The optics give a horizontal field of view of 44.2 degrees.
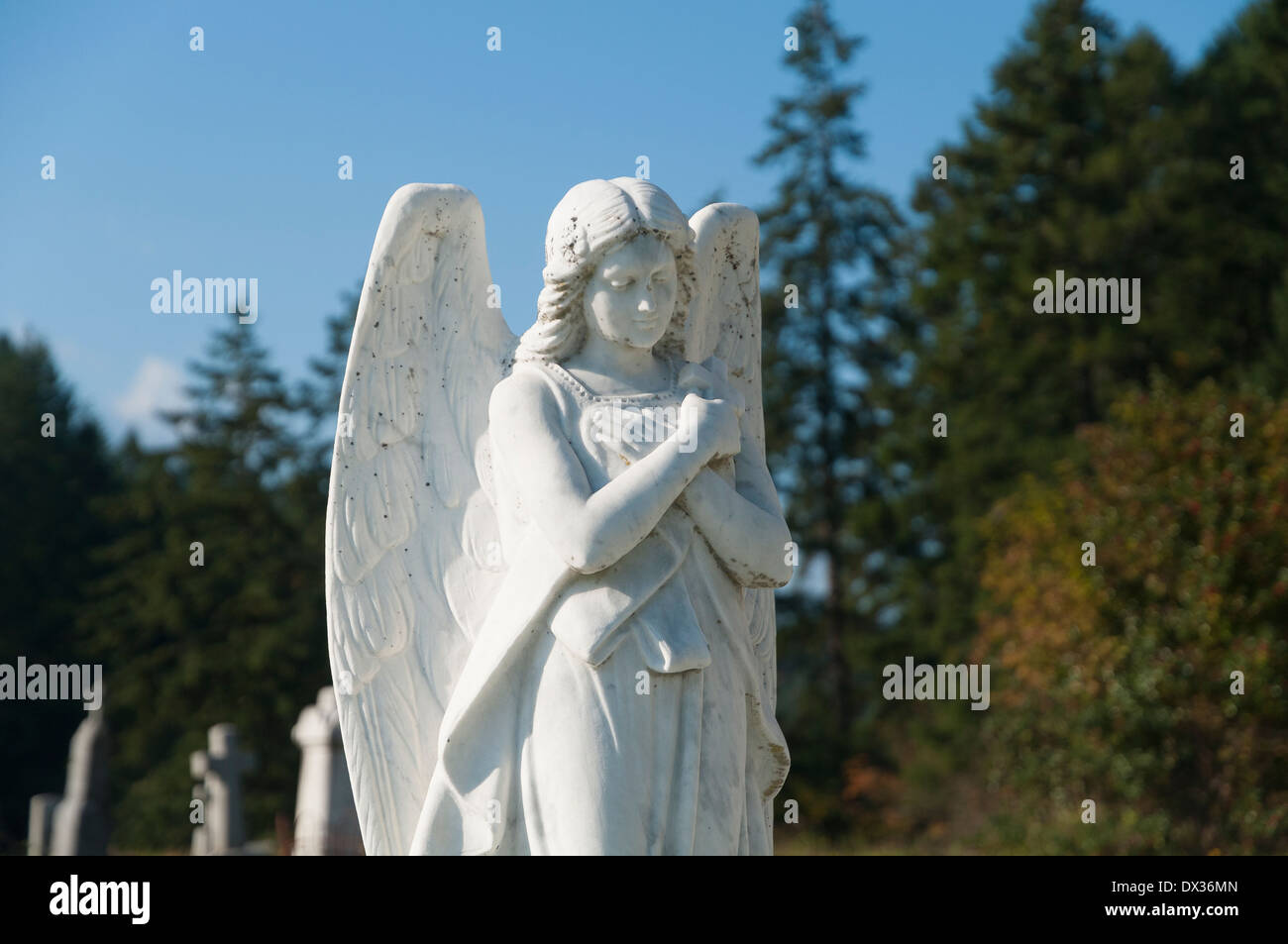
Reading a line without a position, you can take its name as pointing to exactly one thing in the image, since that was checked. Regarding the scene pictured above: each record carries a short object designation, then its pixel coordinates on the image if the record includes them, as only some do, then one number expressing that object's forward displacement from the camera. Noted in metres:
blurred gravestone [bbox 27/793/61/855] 16.27
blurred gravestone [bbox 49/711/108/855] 15.35
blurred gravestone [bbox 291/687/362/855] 12.21
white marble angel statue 4.40
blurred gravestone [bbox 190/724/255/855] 14.91
